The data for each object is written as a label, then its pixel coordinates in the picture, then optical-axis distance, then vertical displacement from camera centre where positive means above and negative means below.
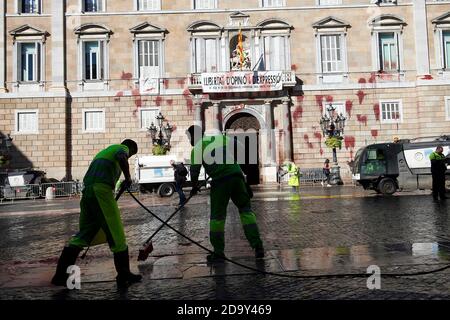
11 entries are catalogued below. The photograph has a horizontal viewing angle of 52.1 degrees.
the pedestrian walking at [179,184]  15.34 +0.12
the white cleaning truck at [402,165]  18.11 +0.59
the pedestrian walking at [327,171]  27.09 +0.70
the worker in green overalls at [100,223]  4.92 -0.36
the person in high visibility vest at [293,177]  20.03 +0.29
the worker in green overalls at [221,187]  6.05 -0.01
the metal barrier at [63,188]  26.23 +0.17
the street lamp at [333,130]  27.12 +3.26
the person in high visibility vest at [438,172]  14.52 +0.23
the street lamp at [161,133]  28.39 +3.43
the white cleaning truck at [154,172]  24.23 +0.85
